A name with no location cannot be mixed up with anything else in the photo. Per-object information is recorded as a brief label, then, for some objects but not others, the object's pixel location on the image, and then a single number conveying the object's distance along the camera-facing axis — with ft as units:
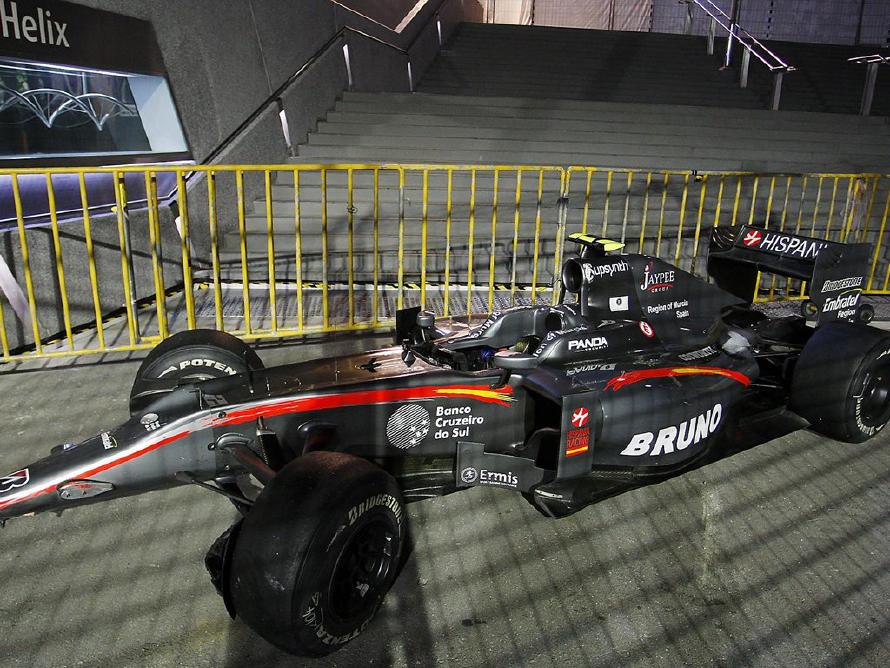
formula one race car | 8.75
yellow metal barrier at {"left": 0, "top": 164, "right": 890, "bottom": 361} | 20.25
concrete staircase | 30.35
